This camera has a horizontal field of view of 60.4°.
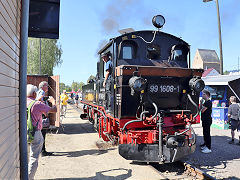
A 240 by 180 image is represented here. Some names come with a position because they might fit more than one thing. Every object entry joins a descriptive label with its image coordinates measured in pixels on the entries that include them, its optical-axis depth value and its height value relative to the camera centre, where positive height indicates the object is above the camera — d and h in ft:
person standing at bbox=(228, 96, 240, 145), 23.07 -2.34
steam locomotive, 15.06 -0.18
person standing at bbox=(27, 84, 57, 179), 12.00 -2.24
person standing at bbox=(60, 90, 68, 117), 40.33 -1.12
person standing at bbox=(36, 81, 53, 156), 13.26 +0.23
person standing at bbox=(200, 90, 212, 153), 20.51 -2.36
